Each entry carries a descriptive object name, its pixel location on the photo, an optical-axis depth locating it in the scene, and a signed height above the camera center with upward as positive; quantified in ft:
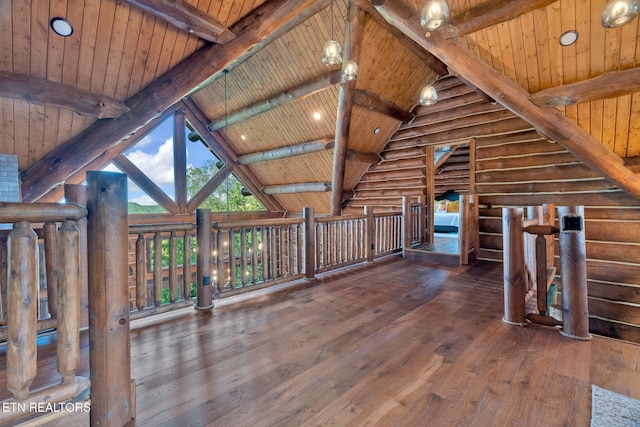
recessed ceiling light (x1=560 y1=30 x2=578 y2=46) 11.24 +6.85
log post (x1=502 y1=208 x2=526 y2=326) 8.14 -1.72
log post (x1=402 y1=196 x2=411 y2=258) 18.61 -0.97
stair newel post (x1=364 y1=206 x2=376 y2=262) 16.66 -1.43
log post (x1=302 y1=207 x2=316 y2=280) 13.03 -1.42
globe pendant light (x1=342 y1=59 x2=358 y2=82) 13.28 +6.68
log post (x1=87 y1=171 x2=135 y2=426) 4.11 -1.18
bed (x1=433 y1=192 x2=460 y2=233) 32.07 -1.17
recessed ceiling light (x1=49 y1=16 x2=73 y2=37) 10.66 +7.44
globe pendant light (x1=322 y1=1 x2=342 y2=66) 11.93 +6.81
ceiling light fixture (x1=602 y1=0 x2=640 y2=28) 7.62 +5.36
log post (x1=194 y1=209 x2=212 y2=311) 9.32 -1.52
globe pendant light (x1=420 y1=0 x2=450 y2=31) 9.03 +6.38
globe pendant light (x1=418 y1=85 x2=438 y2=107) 15.12 +6.12
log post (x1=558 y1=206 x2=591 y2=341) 7.23 -1.86
